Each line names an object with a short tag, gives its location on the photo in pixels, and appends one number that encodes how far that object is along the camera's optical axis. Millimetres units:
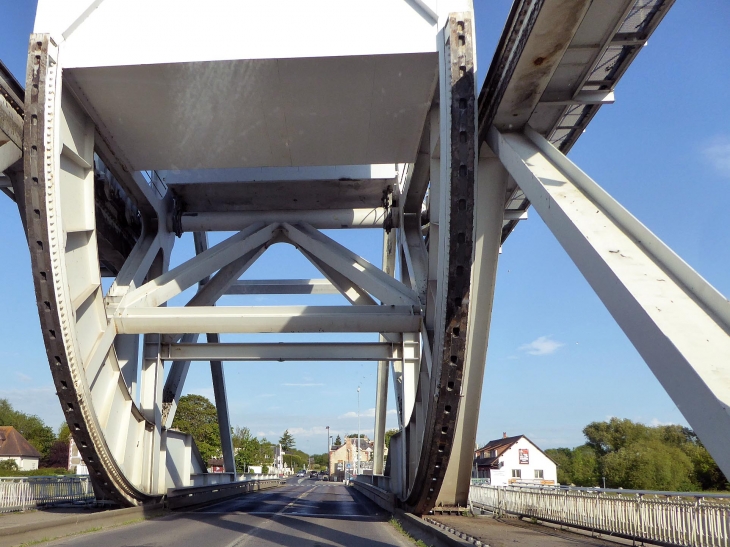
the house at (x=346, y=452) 119400
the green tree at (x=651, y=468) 37281
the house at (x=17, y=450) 60969
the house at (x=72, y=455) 76138
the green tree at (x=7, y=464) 50294
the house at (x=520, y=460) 52719
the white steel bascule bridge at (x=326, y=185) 5602
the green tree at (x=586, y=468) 57384
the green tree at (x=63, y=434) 87300
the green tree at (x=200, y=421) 67625
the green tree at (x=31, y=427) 82125
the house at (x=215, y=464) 76475
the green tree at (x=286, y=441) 178750
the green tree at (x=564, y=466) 69494
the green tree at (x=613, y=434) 55000
